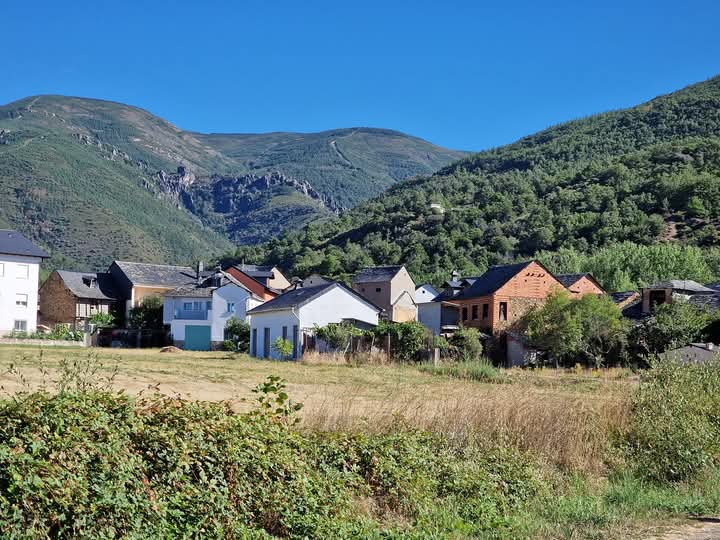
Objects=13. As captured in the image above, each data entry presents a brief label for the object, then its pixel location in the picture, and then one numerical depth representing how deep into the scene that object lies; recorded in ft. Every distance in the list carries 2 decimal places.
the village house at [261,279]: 254.27
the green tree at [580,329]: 152.56
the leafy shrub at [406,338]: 147.33
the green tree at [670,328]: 145.07
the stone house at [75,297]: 259.39
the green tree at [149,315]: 244.22
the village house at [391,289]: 235.81
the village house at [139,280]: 264.31
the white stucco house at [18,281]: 231.71
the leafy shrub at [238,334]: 201.57
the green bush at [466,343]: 153.48
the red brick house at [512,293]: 184.44
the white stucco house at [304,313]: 159.53
